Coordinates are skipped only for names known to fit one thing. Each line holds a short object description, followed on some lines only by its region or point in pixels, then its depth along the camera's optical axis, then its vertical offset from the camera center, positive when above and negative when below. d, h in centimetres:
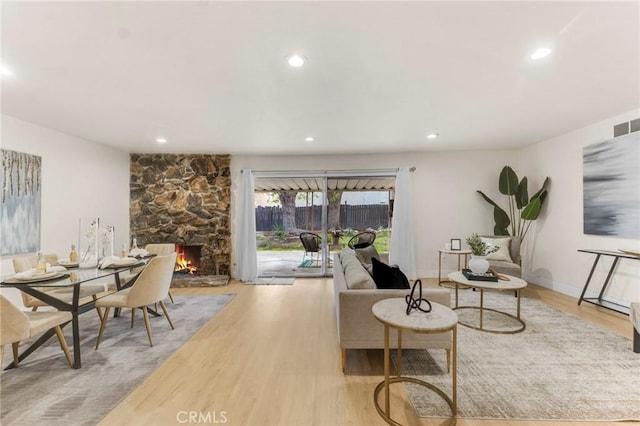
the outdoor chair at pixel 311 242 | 570 -54
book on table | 302 -68
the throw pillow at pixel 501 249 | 438 -53
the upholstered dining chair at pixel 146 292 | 262 -76
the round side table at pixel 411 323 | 155 -63
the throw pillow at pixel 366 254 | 378 -53
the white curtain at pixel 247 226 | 532 -20
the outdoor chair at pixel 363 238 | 559 -45
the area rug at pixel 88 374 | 179 -129
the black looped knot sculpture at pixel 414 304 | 174 -58
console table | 328 -91
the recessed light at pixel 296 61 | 203 +120
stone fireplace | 533 +27
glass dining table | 216 -56
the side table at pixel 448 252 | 465 -74
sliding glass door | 556 +12
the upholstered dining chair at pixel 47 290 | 276 -83
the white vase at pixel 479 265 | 317 -58
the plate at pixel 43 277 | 220 -52
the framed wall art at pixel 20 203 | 315 +16
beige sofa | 218 -88
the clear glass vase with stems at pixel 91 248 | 281 -35
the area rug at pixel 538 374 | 177 -125
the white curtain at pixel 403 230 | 516 -26
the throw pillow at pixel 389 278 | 236 -55
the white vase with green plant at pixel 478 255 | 318 -48
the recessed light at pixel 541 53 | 195 +122
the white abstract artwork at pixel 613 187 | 325 +39
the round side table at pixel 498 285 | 285 -73
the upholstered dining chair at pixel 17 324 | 191 -84
